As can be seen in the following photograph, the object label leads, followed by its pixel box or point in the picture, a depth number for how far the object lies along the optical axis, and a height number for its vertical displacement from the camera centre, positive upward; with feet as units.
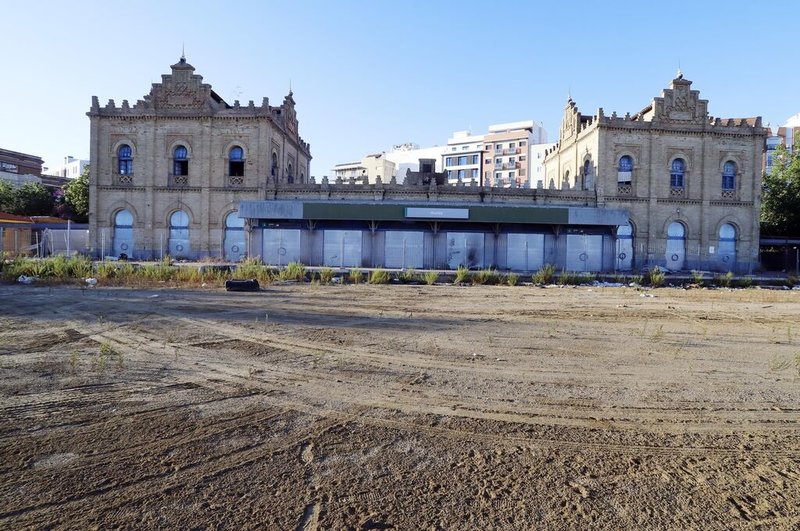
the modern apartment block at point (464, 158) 293.64 +66.16
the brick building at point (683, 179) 111.86 +20.42
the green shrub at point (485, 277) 72.64 -2.64
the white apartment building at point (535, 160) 273.75 +59.97
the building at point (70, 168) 346.54 +66.15
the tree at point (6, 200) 162.70 +18.82
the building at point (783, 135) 254.53 +72.64
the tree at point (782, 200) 125.29 +17.72
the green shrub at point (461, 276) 71.62 -2.48
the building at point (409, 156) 305.59 +71.97
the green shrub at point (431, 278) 69.46 -2.76
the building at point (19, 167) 240.94 +47.14
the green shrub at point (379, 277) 68.18 -2.68
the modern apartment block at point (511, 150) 280.72 +68.95
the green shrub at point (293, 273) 66.69 -2.22
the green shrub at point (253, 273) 63.62 -2.21
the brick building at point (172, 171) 109.40 +20.14
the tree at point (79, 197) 149.69 +18.94
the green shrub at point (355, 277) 69.10 -2.76
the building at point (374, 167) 284.20 +59.91
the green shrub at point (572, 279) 74.28 -2.81
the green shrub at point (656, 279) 72.33 -2.65
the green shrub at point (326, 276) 66.80 -2.59
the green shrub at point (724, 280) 74.08 -2.71
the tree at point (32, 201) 163.22 +18.94
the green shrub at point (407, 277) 70.69 -2.72
